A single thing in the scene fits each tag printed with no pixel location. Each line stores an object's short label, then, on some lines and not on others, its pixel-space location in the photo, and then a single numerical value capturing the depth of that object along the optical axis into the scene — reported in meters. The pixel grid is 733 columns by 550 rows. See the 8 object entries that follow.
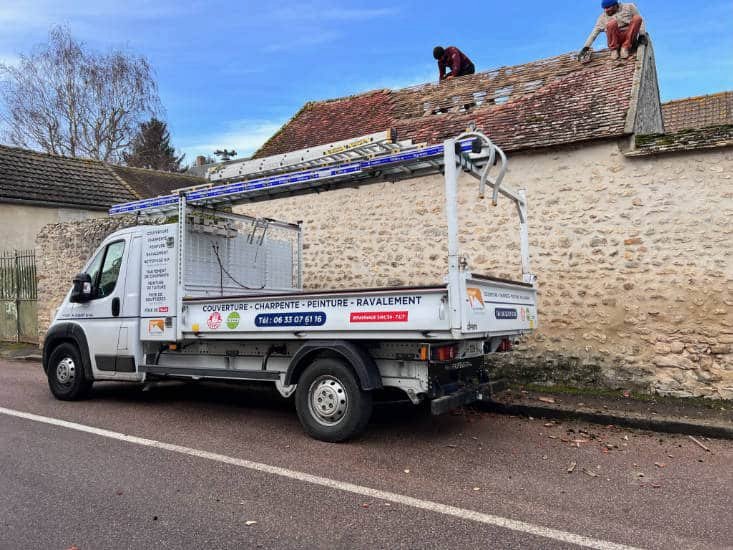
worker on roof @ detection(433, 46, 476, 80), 13.81
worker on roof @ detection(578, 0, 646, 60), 9.95
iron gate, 15.35
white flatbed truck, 5.39
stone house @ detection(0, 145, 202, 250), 17.30
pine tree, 41.54
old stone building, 7.70
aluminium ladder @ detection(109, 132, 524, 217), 5.67
